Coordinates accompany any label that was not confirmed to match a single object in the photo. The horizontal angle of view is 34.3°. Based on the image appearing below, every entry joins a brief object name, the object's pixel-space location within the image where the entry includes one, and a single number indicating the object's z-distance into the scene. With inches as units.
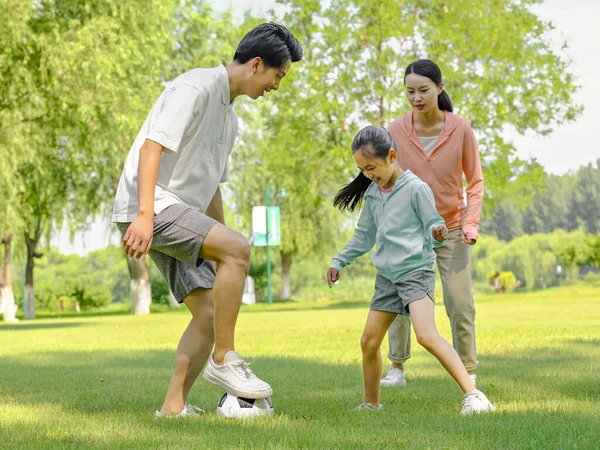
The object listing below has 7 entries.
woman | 263.1
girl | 206.8
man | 193.6
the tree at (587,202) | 4281.5
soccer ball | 202.8
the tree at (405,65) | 1189.1
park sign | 1684.3
